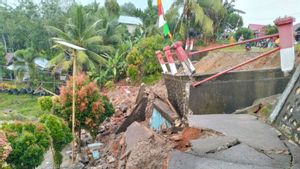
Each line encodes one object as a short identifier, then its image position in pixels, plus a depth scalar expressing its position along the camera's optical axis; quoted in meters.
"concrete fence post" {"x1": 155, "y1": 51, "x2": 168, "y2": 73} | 4.65
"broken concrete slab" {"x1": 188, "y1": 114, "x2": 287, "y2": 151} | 1.90
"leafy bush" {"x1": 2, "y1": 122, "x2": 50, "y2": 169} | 4.09
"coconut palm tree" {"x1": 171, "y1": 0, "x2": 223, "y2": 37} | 12.94
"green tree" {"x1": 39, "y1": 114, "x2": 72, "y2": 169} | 5.23
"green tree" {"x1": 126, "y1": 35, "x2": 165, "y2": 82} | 10.89
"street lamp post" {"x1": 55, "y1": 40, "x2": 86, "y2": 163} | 5.77
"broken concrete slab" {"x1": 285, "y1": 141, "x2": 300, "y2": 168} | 1.58
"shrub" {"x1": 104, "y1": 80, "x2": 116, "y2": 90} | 12.32
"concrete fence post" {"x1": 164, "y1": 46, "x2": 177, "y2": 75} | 3.81
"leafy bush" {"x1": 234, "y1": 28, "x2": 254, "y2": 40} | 20.80
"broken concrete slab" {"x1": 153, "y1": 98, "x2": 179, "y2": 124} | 4.44
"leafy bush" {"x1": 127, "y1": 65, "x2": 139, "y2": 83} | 10.89
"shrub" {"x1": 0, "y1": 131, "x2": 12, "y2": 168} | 2.84
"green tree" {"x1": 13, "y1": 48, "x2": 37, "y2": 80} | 19.05
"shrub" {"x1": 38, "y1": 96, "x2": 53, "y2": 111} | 6.82
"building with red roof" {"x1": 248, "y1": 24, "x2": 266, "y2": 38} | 30.69
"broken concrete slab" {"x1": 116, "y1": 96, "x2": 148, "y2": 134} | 6.44
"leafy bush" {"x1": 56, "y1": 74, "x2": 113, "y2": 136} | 6.50
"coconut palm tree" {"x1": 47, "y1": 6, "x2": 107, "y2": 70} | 14.47
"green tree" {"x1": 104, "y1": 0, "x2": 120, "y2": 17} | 21.21
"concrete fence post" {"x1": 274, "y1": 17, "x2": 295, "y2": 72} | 2.49
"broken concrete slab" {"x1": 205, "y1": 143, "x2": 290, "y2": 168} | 1.60
